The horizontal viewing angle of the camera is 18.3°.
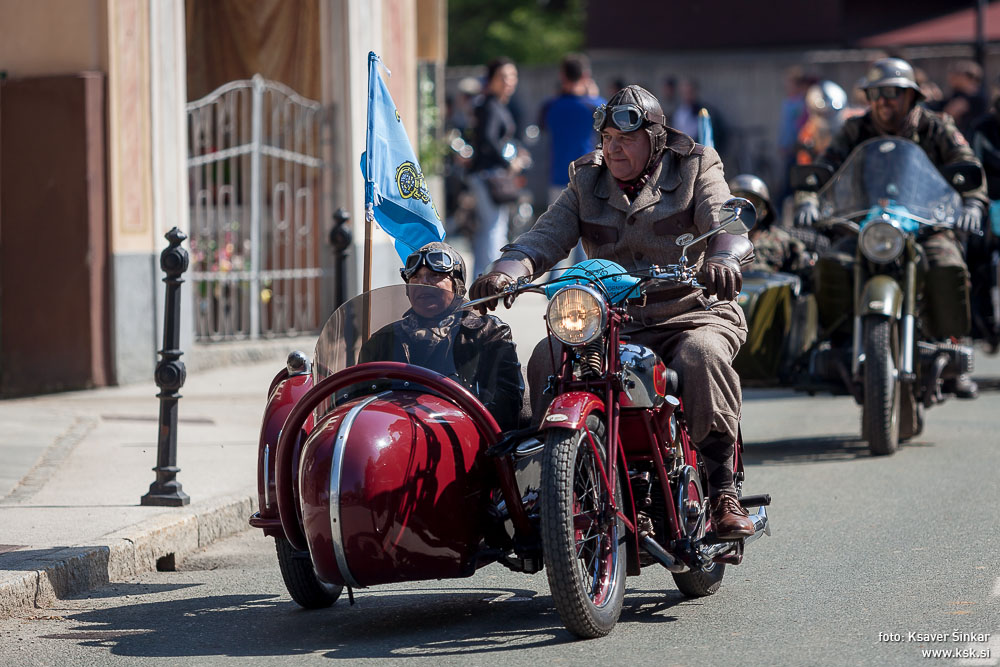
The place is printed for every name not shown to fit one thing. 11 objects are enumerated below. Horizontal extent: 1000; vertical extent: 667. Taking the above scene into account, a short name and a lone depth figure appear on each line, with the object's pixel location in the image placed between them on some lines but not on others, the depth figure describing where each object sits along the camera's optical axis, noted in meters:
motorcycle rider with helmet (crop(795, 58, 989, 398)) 17.96
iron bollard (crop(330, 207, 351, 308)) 18.37
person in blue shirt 29.79
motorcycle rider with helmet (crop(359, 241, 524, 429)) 10.37
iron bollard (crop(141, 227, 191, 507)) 14.09
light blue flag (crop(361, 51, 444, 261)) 12.55
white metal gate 24.81
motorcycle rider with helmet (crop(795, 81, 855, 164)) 31.68
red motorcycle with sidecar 9.61
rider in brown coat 10.65
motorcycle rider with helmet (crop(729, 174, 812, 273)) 18.59
